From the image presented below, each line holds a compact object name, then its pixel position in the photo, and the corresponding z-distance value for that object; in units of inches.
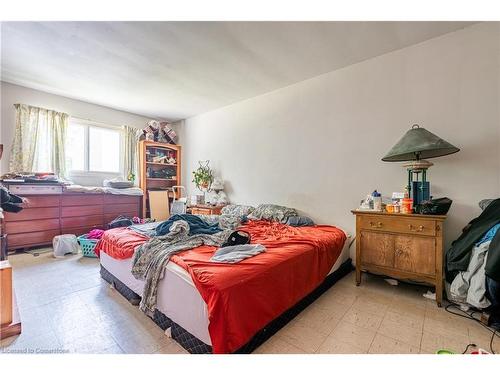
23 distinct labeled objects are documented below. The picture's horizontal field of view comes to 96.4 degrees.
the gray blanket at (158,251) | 60.2
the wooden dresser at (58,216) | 123.6
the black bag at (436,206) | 75.9
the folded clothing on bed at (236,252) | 57.6
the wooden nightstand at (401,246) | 75.2
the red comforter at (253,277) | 46.2
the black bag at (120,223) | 124.6
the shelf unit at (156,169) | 178.2
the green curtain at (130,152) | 180.2
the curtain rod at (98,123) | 157.4
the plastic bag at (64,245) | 120.3
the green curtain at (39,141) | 133.3
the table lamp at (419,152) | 76.4
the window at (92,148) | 157.3
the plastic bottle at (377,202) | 89.5
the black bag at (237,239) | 70.2
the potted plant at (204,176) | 170.9
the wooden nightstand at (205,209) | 151.4
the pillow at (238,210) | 133.0
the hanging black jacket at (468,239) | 69.1
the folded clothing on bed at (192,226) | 79.1
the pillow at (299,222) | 111.9
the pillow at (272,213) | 119.1
